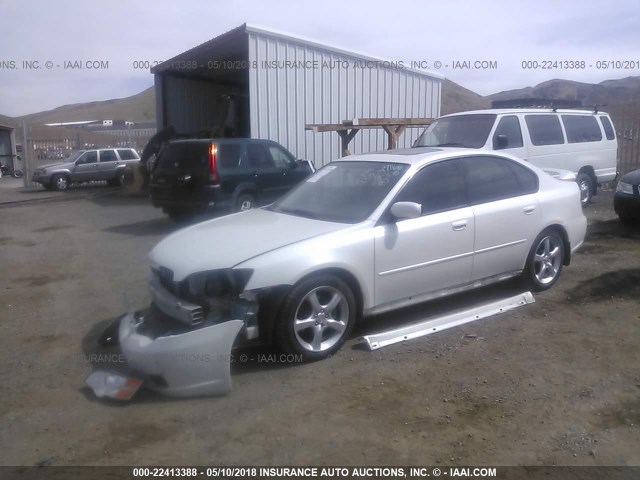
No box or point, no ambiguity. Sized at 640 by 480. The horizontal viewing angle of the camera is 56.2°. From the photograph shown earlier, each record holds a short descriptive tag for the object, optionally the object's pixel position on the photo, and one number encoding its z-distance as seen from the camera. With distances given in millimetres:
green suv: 9930
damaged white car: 4059
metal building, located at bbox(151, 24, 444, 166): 13227
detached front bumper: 3807
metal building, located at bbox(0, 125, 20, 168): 27703
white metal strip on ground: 4750
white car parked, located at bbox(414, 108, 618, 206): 9734
